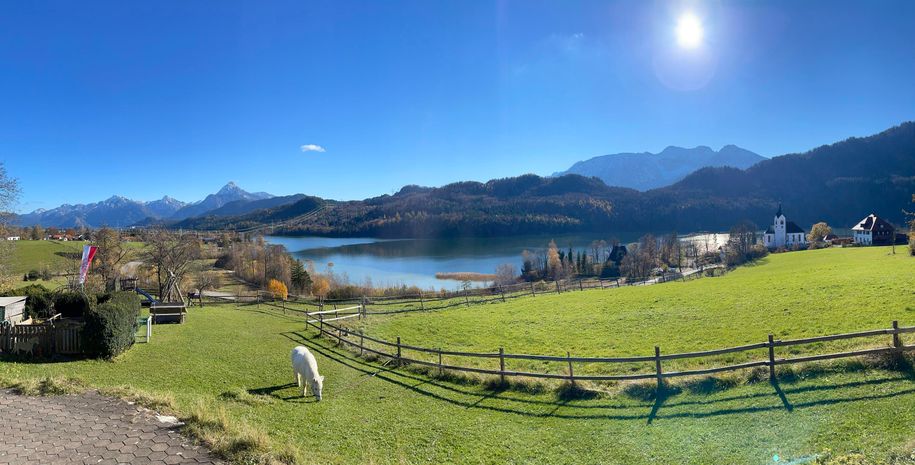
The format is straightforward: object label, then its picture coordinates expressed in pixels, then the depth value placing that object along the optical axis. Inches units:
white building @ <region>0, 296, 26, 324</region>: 651.4
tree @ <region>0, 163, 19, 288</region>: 1040.8
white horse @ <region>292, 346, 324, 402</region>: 462.6
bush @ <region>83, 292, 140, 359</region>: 536.7
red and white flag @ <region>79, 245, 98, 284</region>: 762.8
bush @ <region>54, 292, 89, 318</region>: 815.1
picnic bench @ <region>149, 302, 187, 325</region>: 858.8
